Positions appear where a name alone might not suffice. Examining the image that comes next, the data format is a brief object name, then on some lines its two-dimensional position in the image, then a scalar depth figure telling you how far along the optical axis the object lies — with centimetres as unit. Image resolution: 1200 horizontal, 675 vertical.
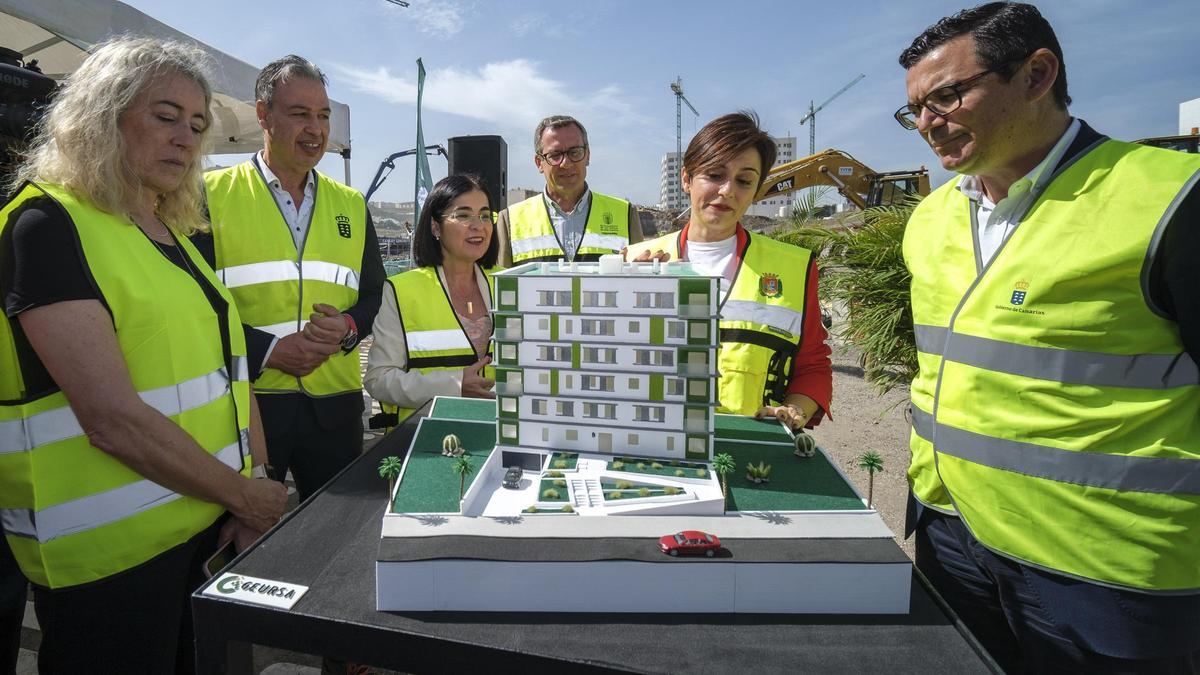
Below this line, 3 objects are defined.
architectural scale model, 140
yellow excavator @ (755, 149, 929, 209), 1684
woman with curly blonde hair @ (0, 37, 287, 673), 160
